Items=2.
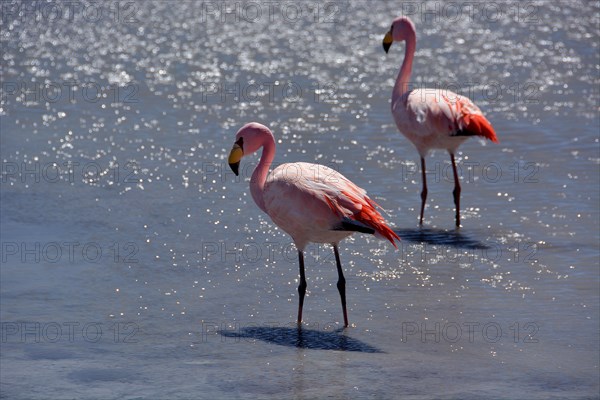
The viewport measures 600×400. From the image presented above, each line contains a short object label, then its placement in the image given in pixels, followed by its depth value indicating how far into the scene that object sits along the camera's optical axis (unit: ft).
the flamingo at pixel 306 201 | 47.50
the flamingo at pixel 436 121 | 63.10
